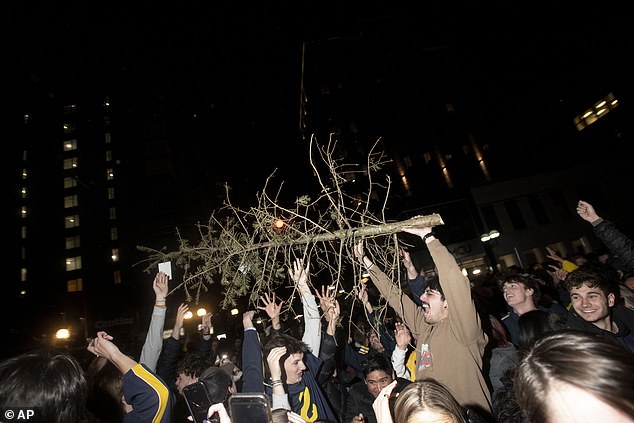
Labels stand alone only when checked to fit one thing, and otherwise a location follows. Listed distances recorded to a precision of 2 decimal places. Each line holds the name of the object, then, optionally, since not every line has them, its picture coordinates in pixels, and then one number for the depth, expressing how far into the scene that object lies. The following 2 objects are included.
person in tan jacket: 2.63
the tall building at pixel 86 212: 29.50
